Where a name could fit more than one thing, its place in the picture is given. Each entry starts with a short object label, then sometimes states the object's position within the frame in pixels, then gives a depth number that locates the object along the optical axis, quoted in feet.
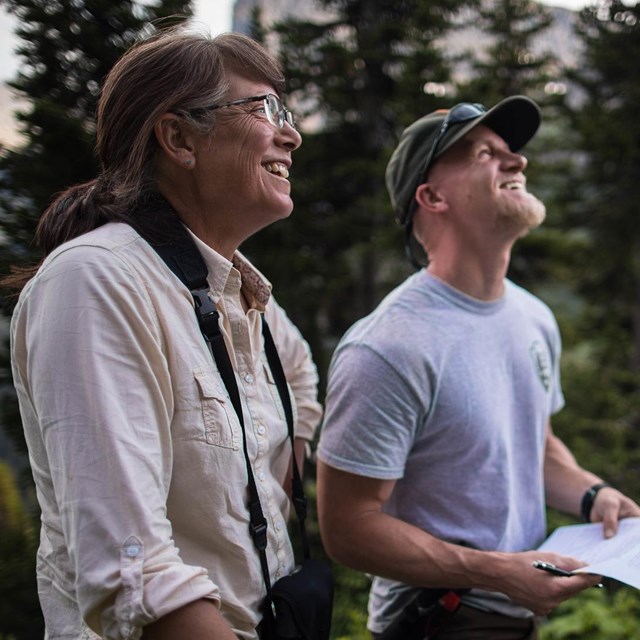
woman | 3.88
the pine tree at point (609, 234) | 27.66
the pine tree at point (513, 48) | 25.48
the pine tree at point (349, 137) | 19.60
